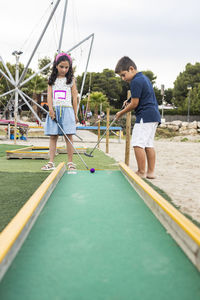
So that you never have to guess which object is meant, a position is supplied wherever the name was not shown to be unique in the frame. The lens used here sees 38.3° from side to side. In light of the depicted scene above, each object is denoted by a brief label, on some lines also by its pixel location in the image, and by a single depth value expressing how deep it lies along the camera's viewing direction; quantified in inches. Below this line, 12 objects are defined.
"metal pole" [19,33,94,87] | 426.4
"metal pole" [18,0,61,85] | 332.2
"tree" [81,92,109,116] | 1243.8
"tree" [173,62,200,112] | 1765.5
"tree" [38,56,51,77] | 1534.2
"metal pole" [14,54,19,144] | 454.1
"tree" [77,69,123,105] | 1744.6
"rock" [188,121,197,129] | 1009.5
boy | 127.1
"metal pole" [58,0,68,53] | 376.4
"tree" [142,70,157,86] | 1959.9
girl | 143.6
